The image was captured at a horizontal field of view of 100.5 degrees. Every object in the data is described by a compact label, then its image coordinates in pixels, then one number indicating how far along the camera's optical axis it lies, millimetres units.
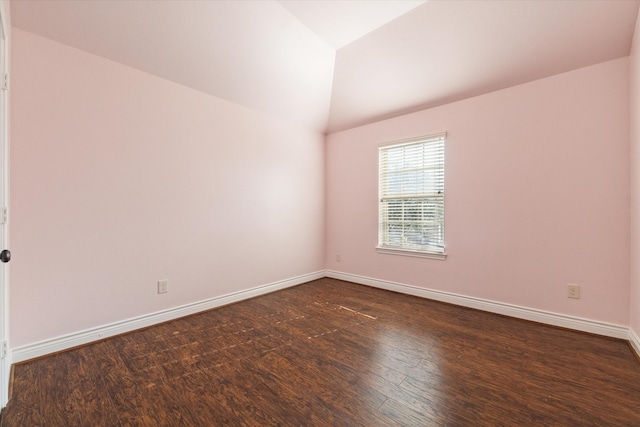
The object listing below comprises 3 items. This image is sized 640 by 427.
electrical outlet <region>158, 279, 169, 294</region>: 2631
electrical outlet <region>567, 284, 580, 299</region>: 2459
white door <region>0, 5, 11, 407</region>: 1434
